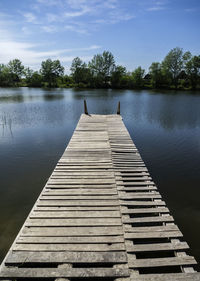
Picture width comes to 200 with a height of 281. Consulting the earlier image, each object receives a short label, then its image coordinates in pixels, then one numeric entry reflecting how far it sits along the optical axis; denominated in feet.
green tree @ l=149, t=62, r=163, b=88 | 251.60
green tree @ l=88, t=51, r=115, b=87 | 286.05
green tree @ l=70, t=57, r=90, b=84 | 296.26
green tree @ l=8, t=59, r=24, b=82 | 324.60
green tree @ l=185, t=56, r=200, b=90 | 236.92
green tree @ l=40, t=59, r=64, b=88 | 308.40
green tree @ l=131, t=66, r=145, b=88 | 267.18
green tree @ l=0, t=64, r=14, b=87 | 298.15
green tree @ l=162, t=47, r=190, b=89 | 241.96
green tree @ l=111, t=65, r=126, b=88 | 281.74
